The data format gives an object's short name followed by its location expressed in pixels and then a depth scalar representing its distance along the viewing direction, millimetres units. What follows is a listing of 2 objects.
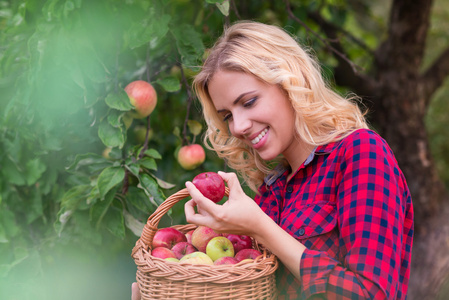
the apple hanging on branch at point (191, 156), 1856
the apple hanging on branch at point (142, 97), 1665
